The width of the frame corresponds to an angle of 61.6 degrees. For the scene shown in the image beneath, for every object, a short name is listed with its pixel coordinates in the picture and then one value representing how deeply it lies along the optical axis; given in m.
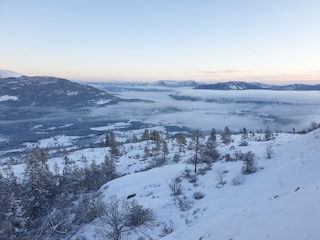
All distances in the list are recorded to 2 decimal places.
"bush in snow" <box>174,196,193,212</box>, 32.54
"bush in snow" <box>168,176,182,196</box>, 38.22
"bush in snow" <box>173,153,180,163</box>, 84.28
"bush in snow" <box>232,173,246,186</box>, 35.25
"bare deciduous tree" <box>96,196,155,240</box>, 30.55
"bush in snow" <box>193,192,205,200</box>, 35.00
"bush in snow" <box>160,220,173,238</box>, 26.67
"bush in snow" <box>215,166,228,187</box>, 37.19
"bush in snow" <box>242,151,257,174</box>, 38.47
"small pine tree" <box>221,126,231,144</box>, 118.56
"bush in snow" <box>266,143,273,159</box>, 42.73
